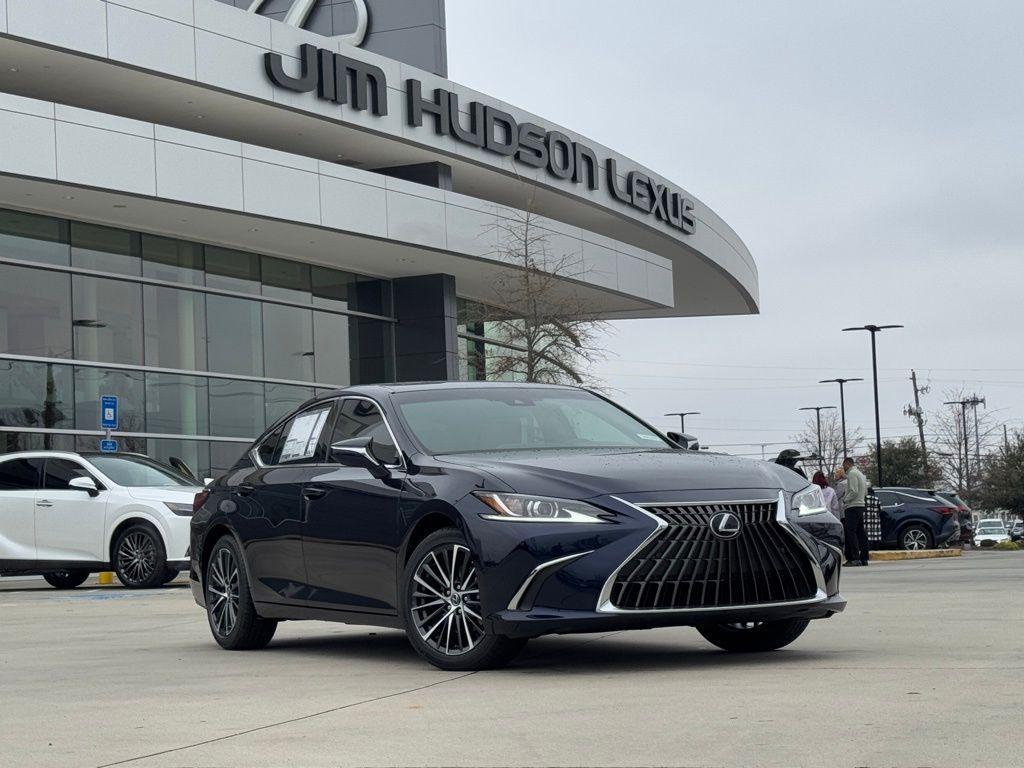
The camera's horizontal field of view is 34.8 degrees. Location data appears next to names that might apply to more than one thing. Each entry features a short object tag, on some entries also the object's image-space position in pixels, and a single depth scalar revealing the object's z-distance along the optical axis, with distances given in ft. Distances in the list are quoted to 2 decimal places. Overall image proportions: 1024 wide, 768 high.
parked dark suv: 105.09
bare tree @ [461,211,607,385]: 116.78
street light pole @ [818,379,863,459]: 251.39
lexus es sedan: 24.76
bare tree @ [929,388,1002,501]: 312.79
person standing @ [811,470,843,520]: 88.02
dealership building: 94.79
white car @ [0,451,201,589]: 63.21
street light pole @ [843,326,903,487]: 195.00
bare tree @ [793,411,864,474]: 342.85
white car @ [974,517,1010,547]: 260.01
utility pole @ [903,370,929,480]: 311.68
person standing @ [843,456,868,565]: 82.43
